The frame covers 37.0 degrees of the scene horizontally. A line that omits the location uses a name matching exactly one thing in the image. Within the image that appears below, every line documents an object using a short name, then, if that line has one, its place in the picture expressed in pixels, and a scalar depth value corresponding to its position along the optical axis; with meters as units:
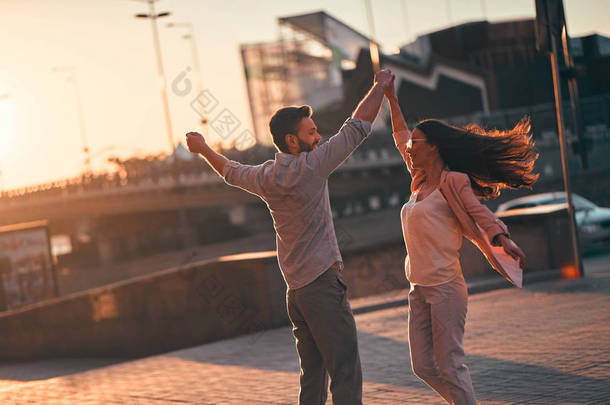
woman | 4.43
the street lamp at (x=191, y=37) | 57.22
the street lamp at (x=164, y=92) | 51.84
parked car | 18.27
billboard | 19.69
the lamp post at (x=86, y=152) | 78.50
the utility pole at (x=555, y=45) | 11.89
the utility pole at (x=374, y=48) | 47.88
